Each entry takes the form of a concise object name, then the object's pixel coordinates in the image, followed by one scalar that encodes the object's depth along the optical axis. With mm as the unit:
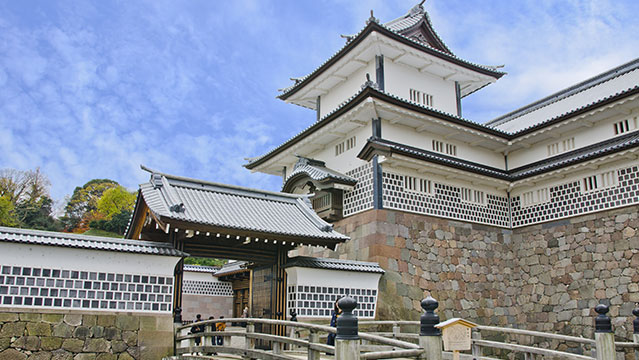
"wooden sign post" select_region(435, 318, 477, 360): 7845
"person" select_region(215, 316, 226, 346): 18312
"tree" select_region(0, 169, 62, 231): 47844
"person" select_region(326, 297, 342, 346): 10864
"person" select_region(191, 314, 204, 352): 13086
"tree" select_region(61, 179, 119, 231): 54156
